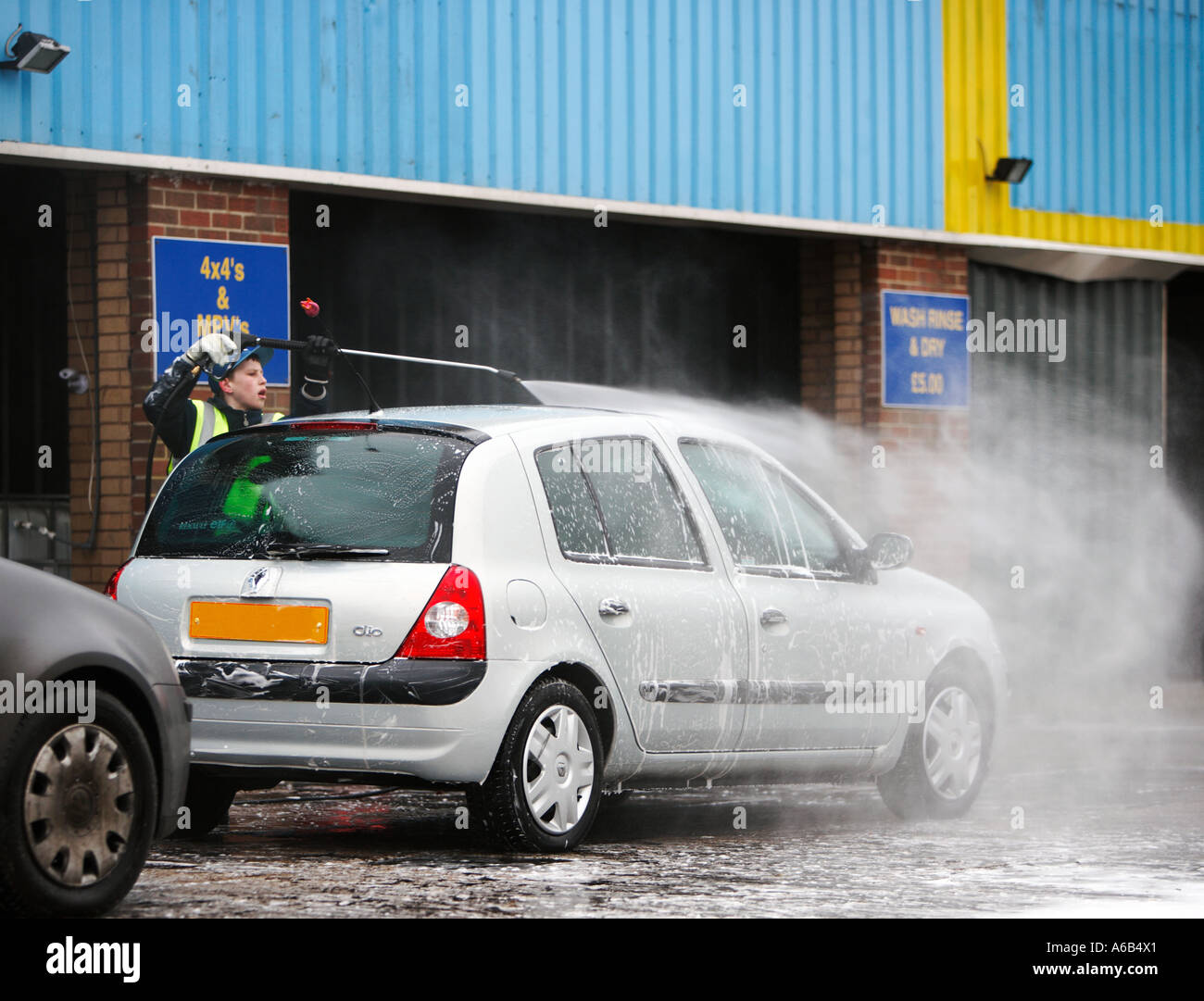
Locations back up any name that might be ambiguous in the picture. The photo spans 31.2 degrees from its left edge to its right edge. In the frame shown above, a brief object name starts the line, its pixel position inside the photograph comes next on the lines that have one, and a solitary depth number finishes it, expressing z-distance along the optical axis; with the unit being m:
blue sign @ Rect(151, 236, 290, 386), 11.58
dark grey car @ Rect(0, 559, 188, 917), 5.88
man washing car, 10.61
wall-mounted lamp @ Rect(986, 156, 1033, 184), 15.75
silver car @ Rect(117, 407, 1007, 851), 7.59
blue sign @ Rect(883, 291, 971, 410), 15.38
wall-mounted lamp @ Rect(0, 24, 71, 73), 10.74
